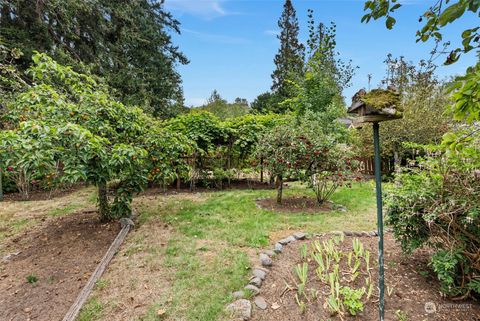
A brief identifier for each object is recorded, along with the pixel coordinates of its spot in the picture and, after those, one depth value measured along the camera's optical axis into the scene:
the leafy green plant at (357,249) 2.91
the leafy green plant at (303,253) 3.02
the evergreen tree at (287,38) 25.42
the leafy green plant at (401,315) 2.12
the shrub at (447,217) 2.19
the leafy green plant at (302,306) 2.26
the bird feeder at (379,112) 2.04
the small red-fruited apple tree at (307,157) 5.33
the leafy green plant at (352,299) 2.18
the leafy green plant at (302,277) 2.43
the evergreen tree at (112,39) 8.27
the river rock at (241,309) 2.20
